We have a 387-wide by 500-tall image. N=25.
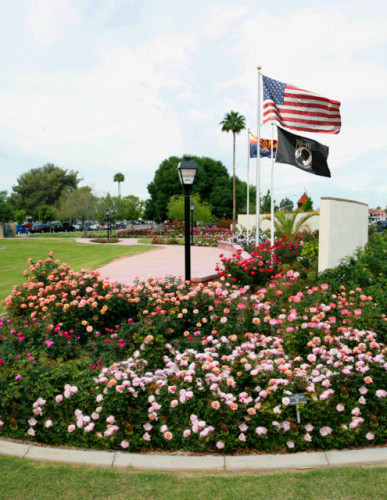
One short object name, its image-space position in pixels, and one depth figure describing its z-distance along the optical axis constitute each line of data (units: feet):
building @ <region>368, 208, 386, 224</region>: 432.37
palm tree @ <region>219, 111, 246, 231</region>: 136.87
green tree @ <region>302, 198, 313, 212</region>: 310.45
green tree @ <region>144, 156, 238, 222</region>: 183.62
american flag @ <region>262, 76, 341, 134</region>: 33.63
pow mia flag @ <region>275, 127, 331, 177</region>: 33.42
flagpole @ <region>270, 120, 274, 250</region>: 34.96
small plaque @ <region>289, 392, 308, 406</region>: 10.69
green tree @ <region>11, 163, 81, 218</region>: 255.70
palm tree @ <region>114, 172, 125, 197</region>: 290.35
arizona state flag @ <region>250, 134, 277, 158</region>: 52.54
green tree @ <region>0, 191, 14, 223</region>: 123.54
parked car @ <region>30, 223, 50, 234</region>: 172.74
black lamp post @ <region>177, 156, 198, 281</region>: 23.65
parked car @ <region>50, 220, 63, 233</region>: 176.59
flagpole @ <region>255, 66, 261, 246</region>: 39.34
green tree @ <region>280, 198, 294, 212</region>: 249.43
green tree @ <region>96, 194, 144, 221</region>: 143.18
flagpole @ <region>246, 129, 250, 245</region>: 65.81
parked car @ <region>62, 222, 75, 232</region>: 182.70
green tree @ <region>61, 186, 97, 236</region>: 147.33
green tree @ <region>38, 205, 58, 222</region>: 218.65
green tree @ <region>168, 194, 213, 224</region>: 130.41
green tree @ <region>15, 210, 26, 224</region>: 208.22
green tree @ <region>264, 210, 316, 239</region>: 57.46
